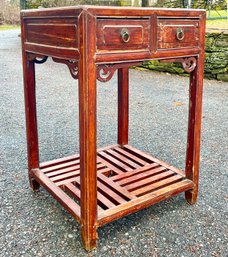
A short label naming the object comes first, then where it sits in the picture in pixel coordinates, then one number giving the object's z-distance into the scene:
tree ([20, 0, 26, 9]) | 10.65
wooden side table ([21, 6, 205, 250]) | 1.42
